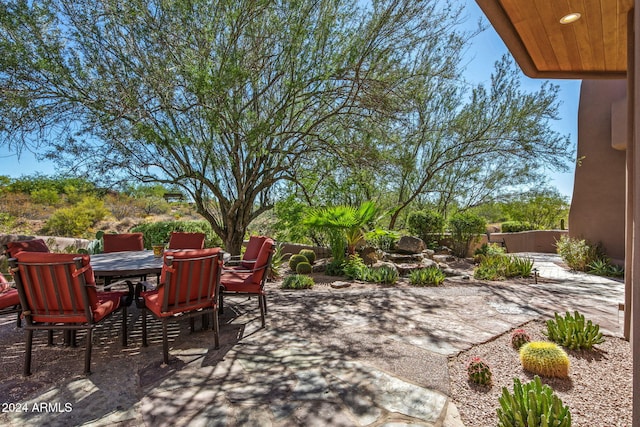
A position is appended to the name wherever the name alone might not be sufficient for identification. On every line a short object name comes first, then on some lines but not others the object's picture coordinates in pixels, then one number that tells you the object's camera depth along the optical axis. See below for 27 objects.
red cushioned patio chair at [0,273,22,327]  3.19
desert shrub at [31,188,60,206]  15.04
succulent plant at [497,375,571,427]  1.71
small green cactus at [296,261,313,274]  7.55
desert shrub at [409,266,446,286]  6.14
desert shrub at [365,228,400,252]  8.93
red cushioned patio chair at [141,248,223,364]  2.92
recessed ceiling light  2.89
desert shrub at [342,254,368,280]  6.85
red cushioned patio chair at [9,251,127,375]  2.64
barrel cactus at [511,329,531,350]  3.00
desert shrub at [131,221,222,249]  10.06
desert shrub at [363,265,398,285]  6.42
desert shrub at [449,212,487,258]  9.92
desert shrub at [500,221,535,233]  13.98
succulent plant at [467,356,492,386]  2.42
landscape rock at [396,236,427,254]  9.03
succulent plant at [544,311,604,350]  2.90
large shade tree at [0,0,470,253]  4.70
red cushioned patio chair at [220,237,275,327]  3.86
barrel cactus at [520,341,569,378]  2.48
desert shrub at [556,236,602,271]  7.88
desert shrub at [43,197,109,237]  12.79
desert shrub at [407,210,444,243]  10.30
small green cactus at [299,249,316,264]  8.45
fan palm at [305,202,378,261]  7.09
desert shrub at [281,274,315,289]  6.11
